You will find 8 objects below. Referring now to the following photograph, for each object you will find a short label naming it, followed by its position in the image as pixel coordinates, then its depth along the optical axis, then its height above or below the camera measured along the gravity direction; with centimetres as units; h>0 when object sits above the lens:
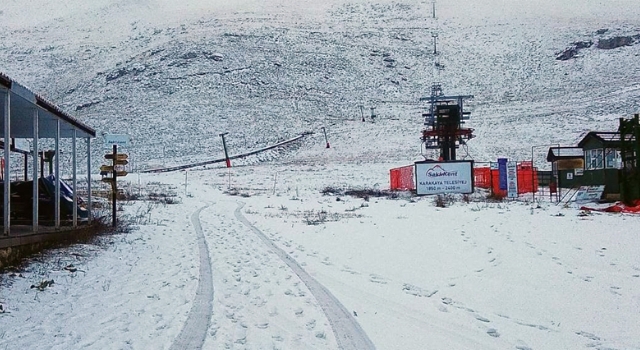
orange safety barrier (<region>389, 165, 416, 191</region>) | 3428 +2
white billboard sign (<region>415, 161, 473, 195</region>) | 2900 +4
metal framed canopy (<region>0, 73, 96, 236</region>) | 948 +149
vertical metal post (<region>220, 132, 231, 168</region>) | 5434 +218
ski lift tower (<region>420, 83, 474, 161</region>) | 4091 +354
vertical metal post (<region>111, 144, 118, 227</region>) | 1603 +7
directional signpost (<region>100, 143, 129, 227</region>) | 1643 +52
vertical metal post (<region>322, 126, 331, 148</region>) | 6317 +487
